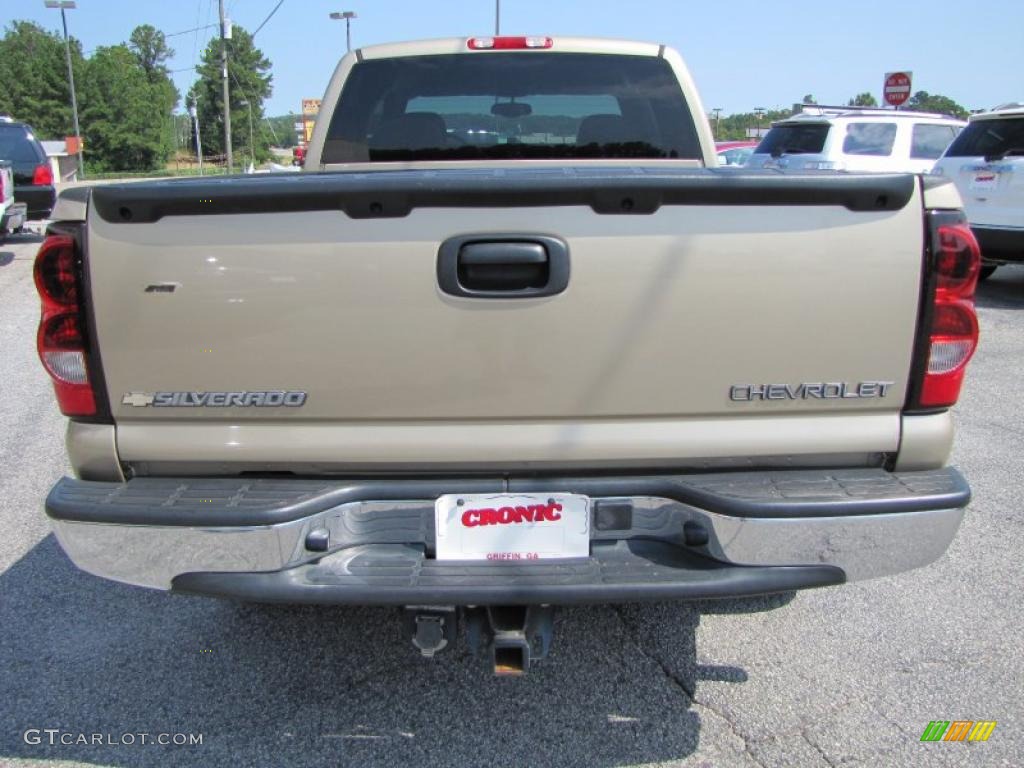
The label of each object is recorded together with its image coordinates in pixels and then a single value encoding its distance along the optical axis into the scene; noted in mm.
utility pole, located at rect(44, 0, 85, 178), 29953
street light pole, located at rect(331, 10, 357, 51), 38250
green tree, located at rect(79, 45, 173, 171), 72000
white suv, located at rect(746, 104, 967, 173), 12219
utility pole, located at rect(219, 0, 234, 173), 25984
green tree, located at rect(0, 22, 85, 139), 69750
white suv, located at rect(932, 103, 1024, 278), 8859
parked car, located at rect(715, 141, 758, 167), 21203
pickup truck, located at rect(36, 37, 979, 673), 2068
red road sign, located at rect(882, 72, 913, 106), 20641
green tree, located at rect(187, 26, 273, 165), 83375
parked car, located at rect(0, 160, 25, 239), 11508
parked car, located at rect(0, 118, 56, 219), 13305
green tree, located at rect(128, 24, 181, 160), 107562
